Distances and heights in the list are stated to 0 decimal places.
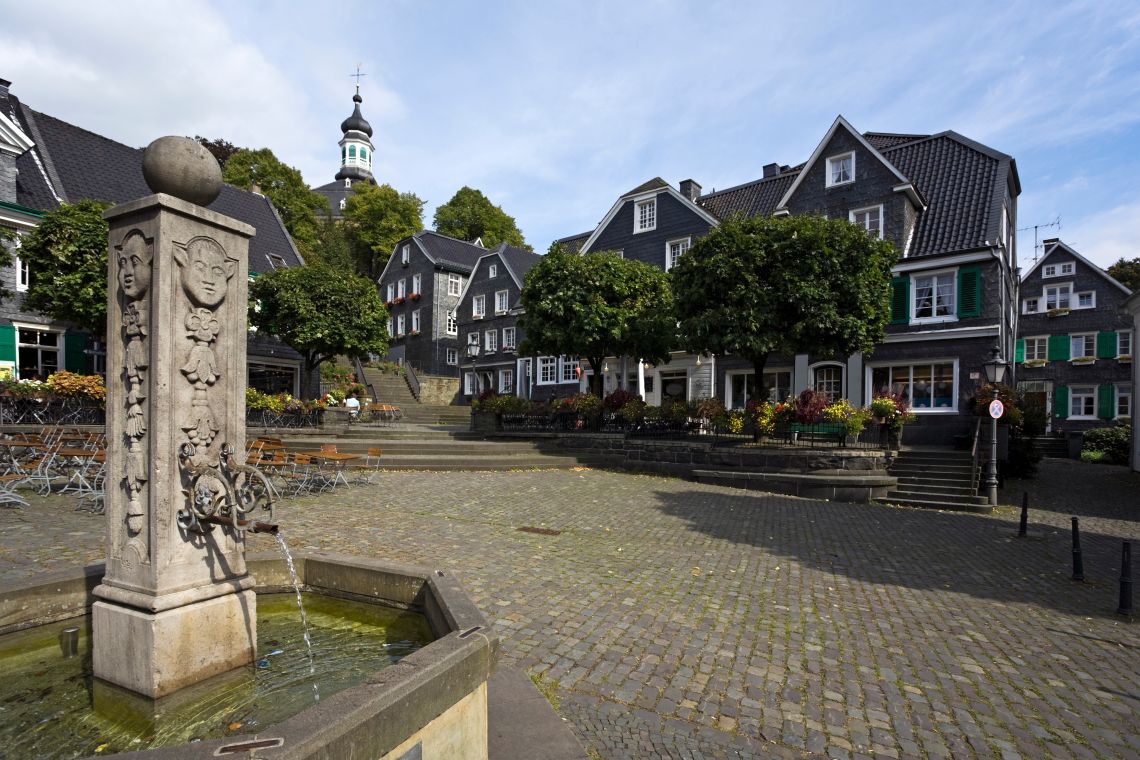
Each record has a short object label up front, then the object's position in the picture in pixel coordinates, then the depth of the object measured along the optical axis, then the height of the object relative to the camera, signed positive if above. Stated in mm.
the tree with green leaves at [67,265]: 17016 +3115
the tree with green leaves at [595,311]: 20250 +2239
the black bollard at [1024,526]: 9766 -2495
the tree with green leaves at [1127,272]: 40834 +7489
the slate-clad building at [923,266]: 20125 +3932
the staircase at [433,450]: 15711 -2203
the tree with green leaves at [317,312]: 22484 +2374
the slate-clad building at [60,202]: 19859 +6754
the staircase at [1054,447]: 28297 -3366
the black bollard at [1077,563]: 7218 -2263
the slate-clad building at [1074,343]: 31391 +1981
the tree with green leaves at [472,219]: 54688 +14465
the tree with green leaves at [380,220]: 52375 +13883
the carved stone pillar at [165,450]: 3148 -435
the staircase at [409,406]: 30358 -1755
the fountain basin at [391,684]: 1892 -1327
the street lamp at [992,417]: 13135 -524
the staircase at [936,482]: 13258 -2547
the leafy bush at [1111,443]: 24953 -2875
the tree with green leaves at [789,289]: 15906 +2389
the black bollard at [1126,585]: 5973 -2126
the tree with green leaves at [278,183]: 44750 +14739
